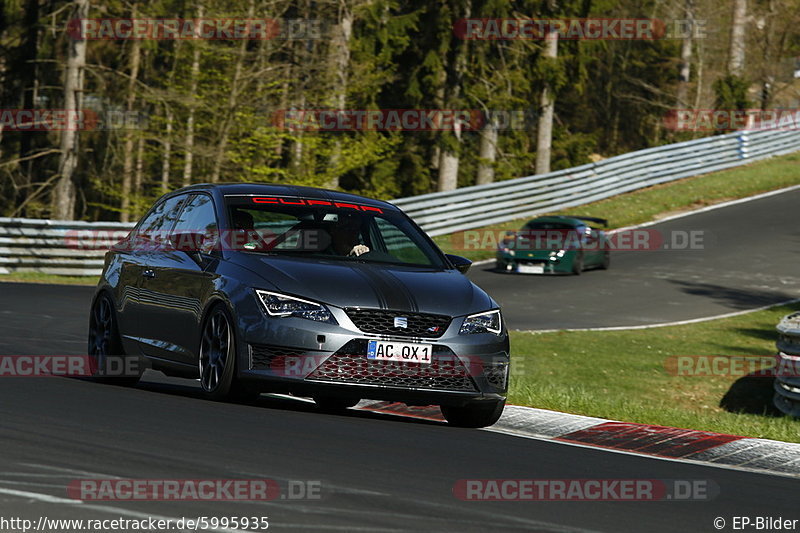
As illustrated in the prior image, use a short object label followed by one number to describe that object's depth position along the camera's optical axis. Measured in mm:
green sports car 54344
